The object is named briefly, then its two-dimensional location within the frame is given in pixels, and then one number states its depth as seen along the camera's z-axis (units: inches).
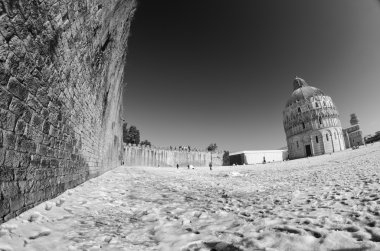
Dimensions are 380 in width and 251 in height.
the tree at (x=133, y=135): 2085.4
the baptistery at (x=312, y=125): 1929.1
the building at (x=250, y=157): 2051.8
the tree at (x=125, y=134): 1954.8
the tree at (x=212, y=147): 3280.0
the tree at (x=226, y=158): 2052.2
